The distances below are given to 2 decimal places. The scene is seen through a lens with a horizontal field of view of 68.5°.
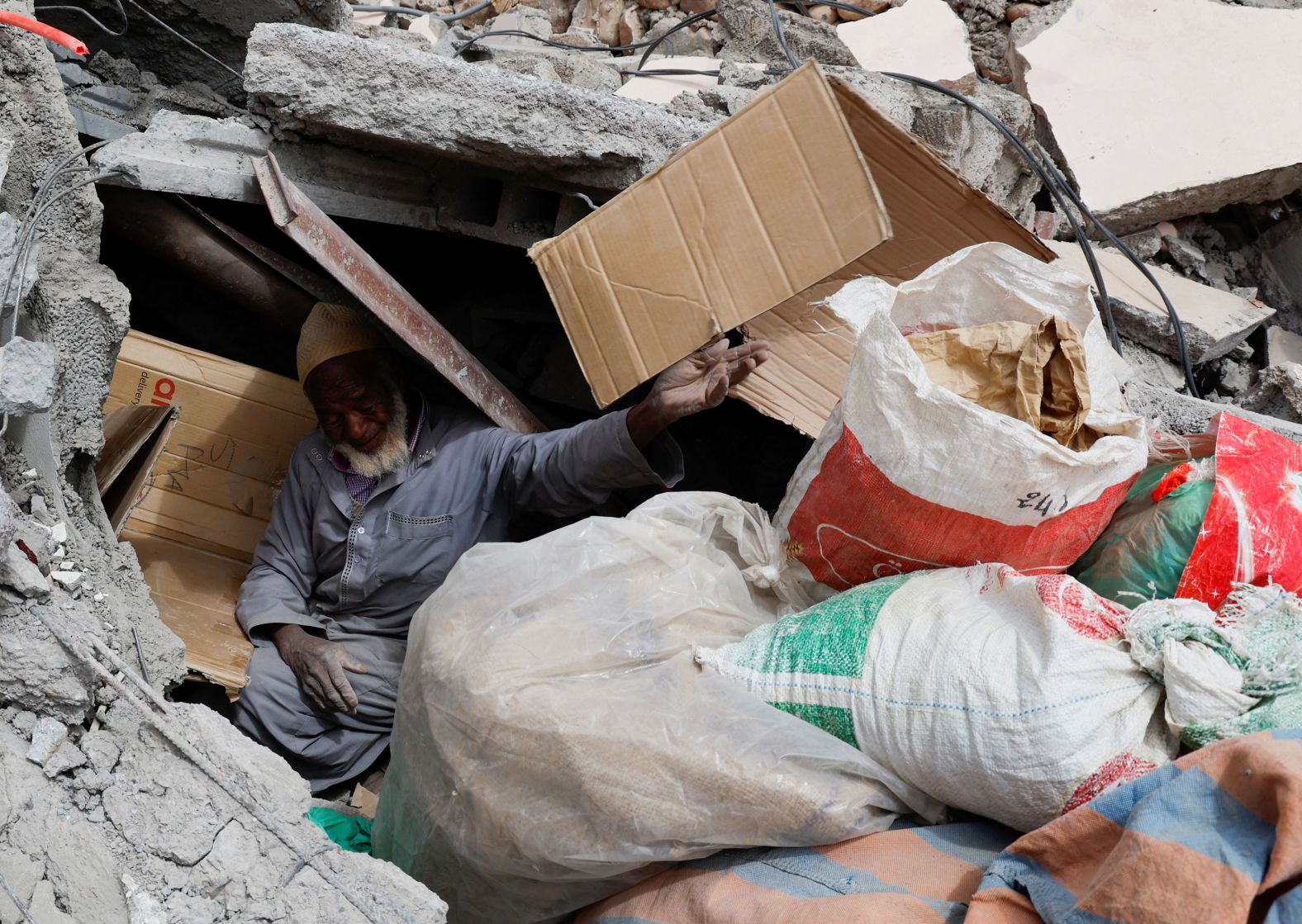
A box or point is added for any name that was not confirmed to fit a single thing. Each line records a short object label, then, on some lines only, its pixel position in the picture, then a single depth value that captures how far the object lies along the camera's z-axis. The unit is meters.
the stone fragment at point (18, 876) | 1.43
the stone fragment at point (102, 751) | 1.68
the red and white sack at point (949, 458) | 1.61
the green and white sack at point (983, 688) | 1.45
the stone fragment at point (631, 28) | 4.50
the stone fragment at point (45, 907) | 1.45
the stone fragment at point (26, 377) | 1.71
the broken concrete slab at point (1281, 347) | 3.15
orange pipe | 1.91
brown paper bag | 1.73
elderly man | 2.86
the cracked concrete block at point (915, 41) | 3.53
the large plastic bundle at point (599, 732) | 1.58
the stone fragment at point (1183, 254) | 3.46
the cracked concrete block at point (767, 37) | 3.71
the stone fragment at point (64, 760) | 1.65
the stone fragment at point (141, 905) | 1.49
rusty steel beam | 2.38
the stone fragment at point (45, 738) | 1.65
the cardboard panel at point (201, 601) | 2.80
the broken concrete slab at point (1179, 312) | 3.02
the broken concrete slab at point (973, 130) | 3.04
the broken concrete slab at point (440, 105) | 2.50
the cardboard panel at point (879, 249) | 2.22
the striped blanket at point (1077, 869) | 1.11
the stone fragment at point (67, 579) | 1.82
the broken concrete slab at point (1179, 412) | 2.44
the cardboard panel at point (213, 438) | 3.18
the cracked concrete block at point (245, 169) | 2.49
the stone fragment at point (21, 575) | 1.68
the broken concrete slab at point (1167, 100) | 3.34
